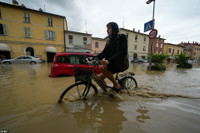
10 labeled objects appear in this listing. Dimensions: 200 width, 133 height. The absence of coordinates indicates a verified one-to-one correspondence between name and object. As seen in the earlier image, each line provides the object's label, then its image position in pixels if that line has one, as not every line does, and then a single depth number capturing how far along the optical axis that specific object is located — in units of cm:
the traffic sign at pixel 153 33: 596
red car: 417
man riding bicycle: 188
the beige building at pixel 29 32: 1480
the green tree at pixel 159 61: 754
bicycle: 180
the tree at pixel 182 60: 1069
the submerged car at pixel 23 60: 1067
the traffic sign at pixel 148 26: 631
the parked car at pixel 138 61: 2355
